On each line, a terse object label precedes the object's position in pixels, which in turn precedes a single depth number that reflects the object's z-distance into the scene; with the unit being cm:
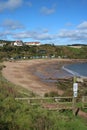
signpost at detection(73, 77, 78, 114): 1047
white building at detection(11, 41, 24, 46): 10564
